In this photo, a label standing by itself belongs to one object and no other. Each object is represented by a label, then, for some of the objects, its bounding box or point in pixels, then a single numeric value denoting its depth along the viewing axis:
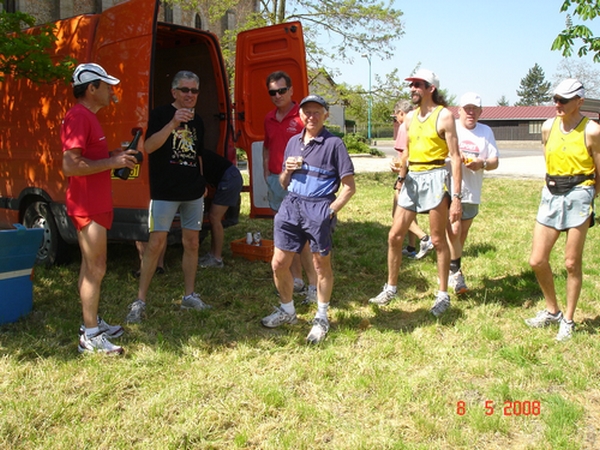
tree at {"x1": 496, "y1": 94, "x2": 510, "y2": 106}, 111.94
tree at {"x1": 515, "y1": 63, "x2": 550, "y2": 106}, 112.81
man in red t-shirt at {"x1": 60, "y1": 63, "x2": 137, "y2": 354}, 3.54
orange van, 4.89
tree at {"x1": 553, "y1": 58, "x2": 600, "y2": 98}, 43.98
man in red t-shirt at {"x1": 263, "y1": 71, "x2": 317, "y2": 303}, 4.91
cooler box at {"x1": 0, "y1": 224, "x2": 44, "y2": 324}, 4.11
